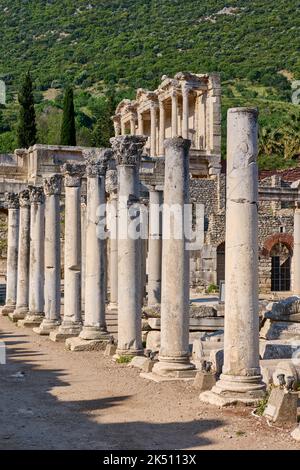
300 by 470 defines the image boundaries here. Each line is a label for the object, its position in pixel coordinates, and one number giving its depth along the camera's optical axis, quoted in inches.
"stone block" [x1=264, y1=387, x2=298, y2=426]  445.7
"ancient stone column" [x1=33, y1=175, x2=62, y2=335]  932.0
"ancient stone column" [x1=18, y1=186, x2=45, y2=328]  1006.4
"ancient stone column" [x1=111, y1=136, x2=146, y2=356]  691.4
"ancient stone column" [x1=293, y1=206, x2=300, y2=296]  1341.0
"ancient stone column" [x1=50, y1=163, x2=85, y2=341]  856.9
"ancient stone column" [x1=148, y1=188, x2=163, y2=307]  1074.8
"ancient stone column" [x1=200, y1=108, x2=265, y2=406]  503.8
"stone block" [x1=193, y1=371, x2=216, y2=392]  548.1
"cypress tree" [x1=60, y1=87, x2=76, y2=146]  2245.3
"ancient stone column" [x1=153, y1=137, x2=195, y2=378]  599.5
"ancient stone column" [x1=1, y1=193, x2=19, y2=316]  1185.4
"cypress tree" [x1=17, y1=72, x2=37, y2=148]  2298.2
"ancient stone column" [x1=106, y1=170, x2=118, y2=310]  1172.6
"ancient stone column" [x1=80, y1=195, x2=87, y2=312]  1256.2
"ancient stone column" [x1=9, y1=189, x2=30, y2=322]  1093.8
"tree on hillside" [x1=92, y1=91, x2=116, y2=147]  2667.3
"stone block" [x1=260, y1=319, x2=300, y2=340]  768.3
